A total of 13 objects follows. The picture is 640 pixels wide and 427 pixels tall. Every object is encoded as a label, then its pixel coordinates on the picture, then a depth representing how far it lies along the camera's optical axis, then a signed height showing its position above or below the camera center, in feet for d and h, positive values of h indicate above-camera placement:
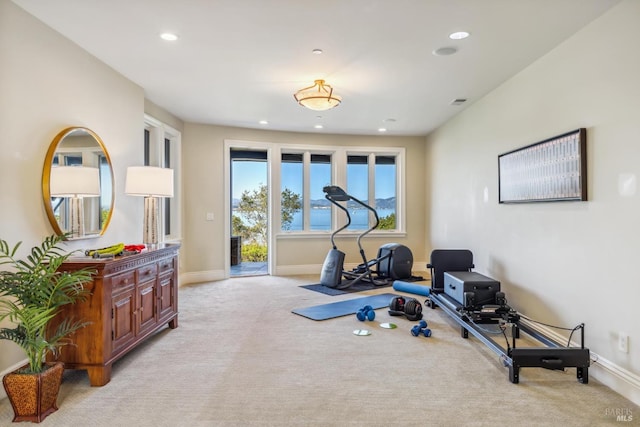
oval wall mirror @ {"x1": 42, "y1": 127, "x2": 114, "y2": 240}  9.94 +0.88
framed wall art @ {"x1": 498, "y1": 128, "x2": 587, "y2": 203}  10.08 +1.29
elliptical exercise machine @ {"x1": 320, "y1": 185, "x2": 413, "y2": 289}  20.26 -3.05
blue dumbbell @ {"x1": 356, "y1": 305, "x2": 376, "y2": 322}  14.15 -3.90
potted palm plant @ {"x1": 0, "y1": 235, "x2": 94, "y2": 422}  7.41 -2.42
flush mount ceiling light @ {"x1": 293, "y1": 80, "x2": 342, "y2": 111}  14.08 +4.42
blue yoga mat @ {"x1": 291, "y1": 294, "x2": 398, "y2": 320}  14.92 -4.08
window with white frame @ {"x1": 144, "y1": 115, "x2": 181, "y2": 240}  18.16 +2.96
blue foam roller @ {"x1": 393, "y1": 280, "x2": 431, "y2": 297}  18.17 -3.84
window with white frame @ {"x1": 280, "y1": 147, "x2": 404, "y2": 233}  24.54 +2.07
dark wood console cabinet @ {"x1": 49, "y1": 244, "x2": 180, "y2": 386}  8.93 -2.57
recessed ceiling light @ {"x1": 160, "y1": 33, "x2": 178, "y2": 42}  10.47 +5.09
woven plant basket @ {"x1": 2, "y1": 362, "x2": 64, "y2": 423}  7.39 -3.59
